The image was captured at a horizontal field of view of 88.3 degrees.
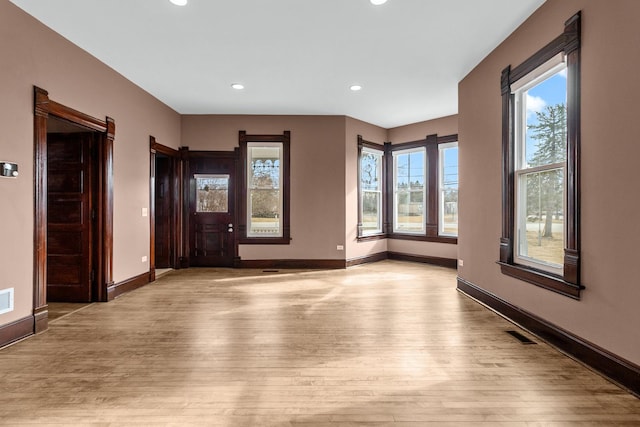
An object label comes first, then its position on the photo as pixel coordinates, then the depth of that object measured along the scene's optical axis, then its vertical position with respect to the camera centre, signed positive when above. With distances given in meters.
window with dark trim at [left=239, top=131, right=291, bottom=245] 6.55 +0.47
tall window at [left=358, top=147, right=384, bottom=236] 7.14 +0.50
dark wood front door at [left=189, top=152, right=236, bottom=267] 6.61 +0.00
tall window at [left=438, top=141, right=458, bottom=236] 6.75 +0.51
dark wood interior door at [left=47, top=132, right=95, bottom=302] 4.22 -0.08
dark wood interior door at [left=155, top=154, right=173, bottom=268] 6.38 +0.00
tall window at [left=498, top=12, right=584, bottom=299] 2.66 +0.43
